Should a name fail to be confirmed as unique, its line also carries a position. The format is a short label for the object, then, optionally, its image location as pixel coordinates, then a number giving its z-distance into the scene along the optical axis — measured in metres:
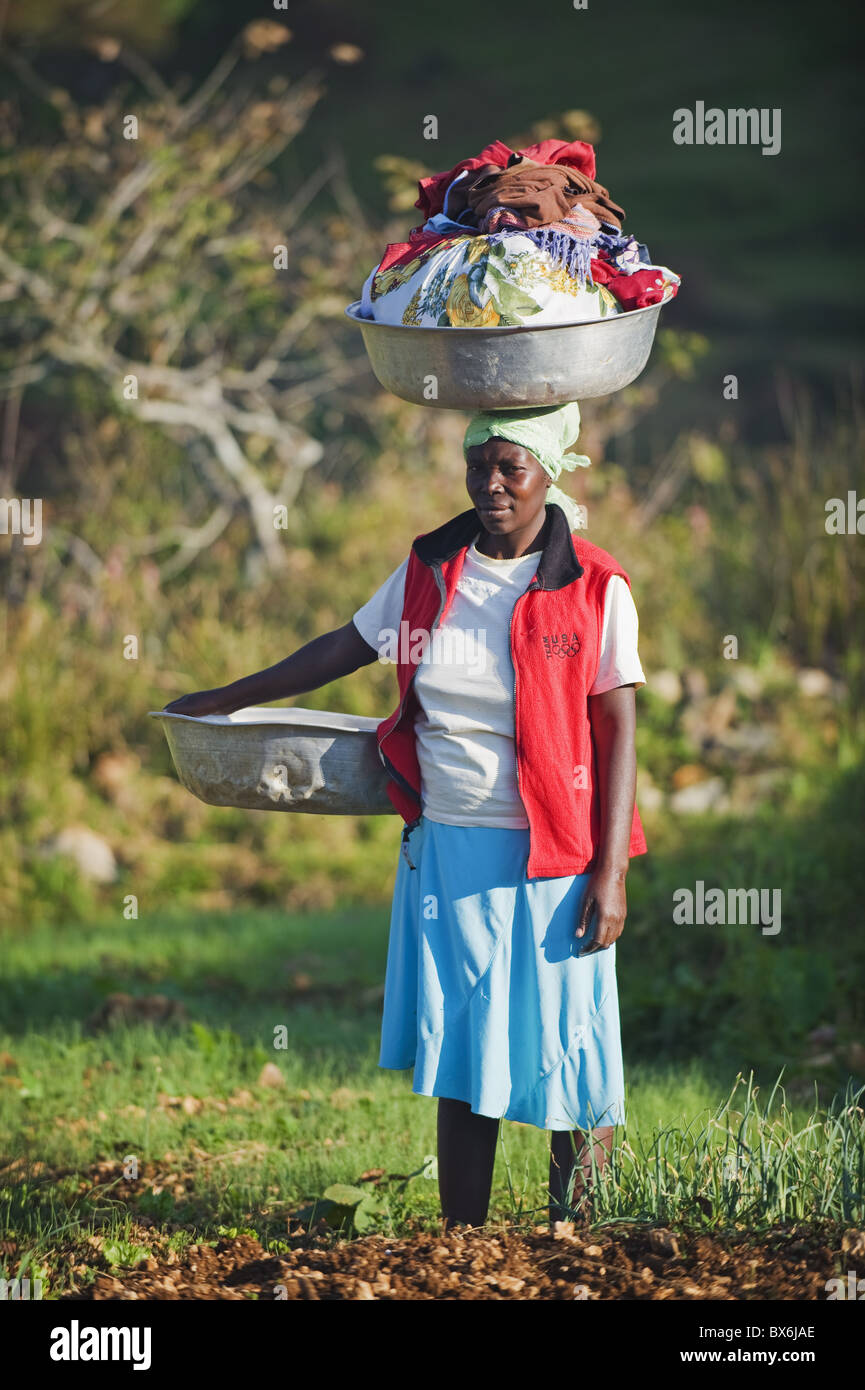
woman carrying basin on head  6.09
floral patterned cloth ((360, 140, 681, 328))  5.72
